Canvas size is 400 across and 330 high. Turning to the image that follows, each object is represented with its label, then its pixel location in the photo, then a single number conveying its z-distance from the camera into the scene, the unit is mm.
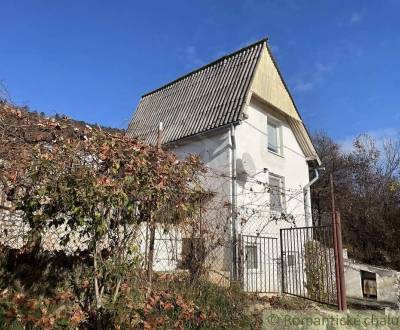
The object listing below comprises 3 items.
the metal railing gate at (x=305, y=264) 11133
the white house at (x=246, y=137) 12242
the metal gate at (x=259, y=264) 10992
